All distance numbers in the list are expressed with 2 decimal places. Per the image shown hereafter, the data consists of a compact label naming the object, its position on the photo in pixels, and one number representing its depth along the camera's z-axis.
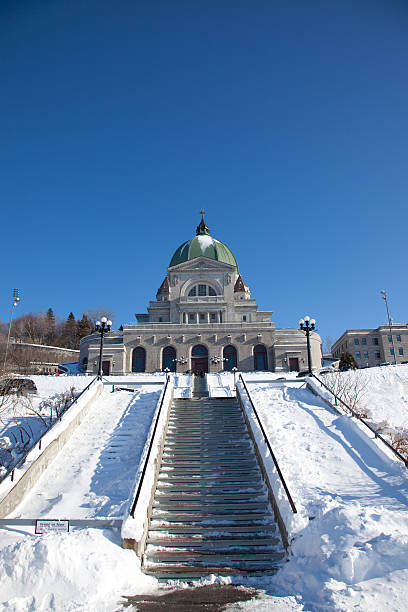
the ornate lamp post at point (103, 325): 23.72
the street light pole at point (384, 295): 52.88
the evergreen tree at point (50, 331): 89.50
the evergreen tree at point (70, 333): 84.56
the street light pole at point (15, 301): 45.10
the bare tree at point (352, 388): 18.79
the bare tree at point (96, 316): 90.50
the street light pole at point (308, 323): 24.89
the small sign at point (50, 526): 7.87
